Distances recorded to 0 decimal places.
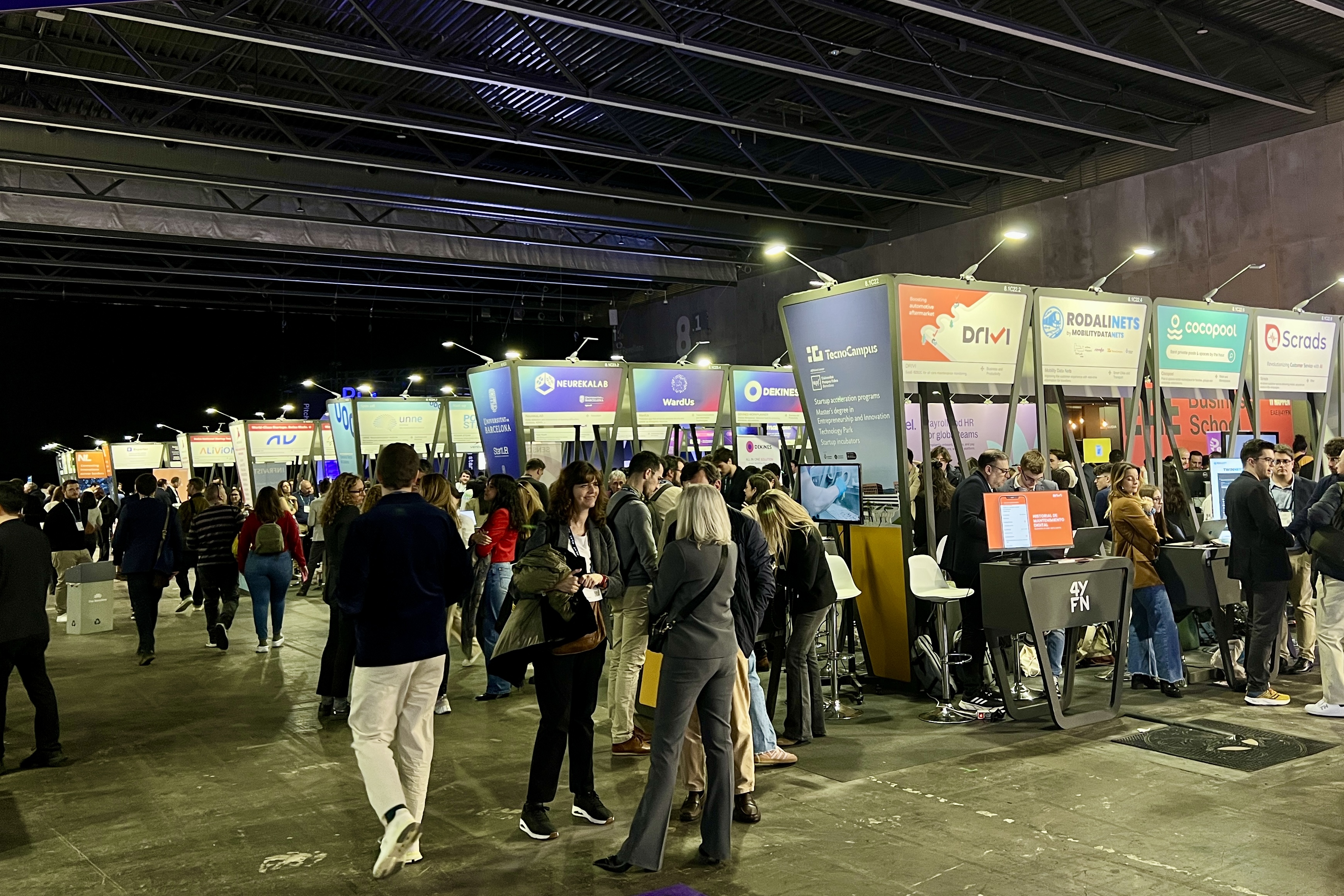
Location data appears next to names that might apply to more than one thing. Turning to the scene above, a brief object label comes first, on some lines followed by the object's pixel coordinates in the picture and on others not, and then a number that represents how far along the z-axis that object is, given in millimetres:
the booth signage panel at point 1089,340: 8344
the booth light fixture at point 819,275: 7422
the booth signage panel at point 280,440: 20297
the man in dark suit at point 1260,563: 6043
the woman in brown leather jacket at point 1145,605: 6457
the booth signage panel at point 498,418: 11641
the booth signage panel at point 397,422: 15609
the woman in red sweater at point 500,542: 7023
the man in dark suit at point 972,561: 6168
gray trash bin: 10117
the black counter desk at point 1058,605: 5574
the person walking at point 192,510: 12180
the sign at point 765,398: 14359
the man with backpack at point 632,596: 5074
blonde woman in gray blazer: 3627
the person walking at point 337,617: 6309
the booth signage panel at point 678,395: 13031
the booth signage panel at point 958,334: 7090
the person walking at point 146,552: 8430
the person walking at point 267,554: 8562
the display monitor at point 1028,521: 5664
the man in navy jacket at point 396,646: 3697
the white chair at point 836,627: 6180
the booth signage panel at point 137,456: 26250
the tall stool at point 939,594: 6016
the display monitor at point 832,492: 6910
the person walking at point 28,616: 5301
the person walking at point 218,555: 9195
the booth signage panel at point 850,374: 7070
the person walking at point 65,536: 10562
